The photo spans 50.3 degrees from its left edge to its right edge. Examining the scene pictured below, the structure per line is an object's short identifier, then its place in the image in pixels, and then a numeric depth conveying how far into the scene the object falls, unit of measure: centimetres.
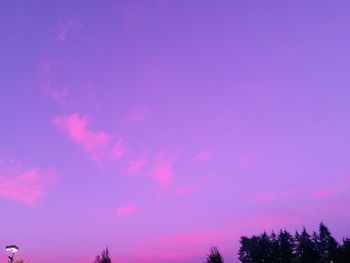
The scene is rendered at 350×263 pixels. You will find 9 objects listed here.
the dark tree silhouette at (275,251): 8275
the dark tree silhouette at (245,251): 8794
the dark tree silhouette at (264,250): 8324
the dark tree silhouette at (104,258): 3061
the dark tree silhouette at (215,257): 3727
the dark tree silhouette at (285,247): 8200
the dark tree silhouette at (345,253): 7312
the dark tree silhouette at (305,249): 7746
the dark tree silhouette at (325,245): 8181
